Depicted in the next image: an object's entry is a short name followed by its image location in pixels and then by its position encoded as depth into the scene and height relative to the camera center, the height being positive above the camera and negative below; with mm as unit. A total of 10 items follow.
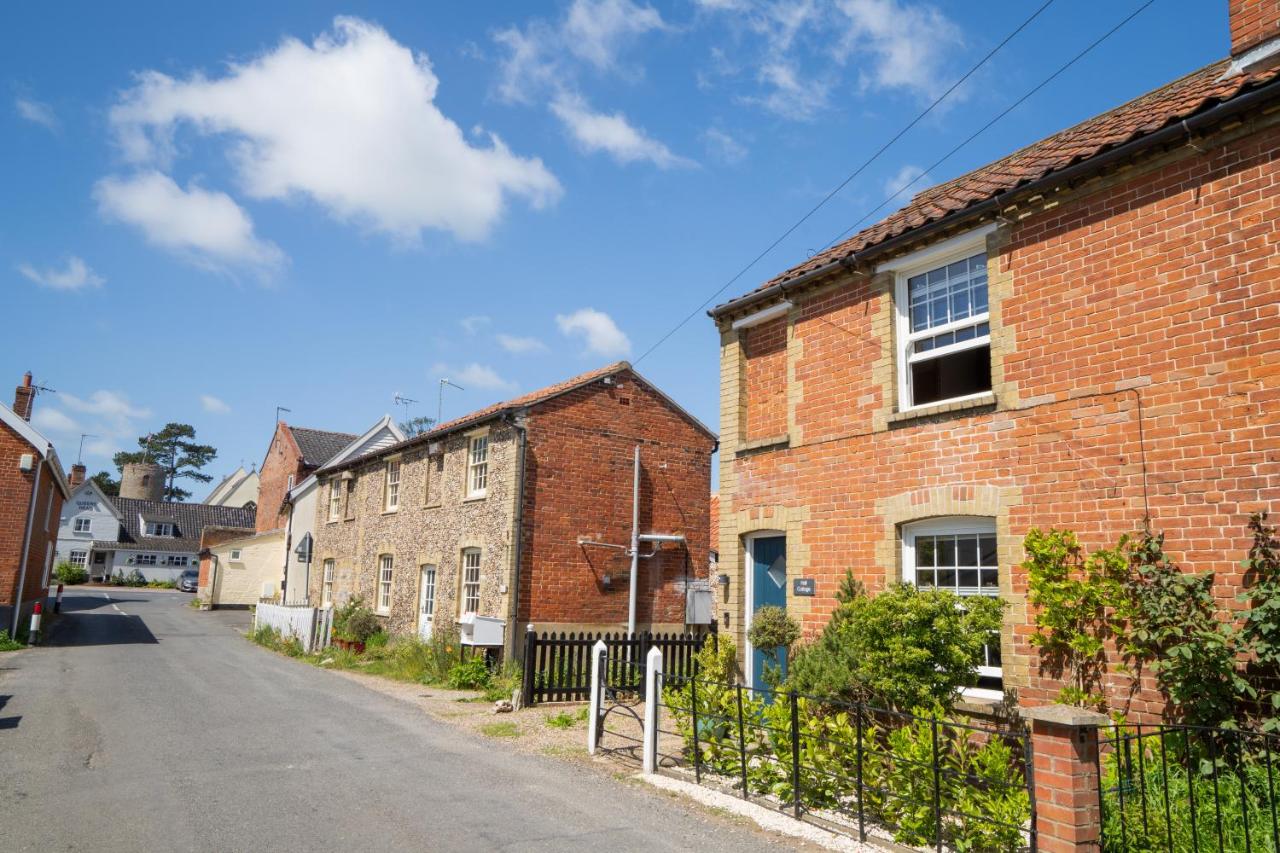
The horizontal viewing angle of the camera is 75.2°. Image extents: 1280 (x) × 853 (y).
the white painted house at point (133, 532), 61375 +1890
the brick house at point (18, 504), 20891 +1283
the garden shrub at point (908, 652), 8039 -779
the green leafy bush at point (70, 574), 55875 -1268
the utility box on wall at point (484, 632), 16938 -1380
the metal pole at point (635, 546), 18762 +475
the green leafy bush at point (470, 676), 15938 -2146
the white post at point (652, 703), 9070 -1476
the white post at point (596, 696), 10078 -1570
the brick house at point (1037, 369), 7035 +2113
